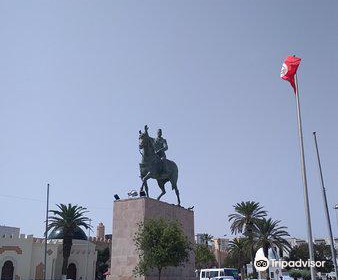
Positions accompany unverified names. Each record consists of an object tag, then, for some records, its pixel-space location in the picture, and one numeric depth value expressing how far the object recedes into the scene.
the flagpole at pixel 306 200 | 14.12
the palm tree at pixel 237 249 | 61.34
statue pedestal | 20.52
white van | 44.16
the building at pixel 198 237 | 117.31
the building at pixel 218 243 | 96.25
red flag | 16.58
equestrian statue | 22.17
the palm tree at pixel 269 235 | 43.91
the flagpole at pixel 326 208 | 22.20
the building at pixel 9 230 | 59.07
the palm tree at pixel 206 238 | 73.00
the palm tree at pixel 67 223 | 49.22
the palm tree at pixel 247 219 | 45.47
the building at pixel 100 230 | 80.45
